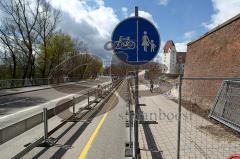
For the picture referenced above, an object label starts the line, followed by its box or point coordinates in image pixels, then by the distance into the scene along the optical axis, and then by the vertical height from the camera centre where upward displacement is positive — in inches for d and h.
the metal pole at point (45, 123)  180.9 -52.0
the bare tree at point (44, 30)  1150.4 +331.0
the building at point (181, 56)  3160.3 +423.9
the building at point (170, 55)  2996.9 +414.5
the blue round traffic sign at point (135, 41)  101.1 +22.4
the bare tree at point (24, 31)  1013.2 +280.5
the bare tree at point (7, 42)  977.4 +205.7
